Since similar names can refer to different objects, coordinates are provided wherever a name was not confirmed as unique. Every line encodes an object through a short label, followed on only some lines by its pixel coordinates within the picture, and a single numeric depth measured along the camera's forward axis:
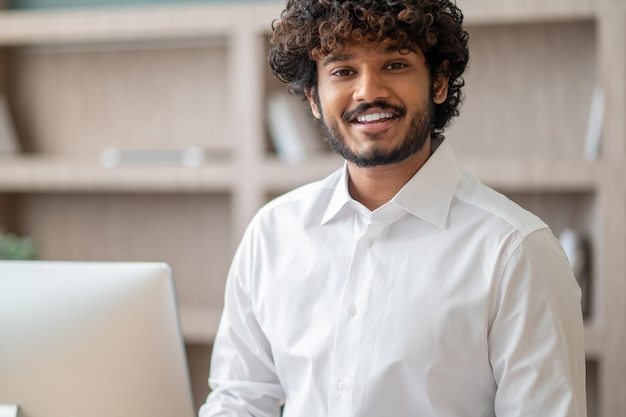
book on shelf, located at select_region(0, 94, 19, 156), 3.38
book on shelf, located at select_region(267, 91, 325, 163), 3.00
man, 1.35
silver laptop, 1.21
